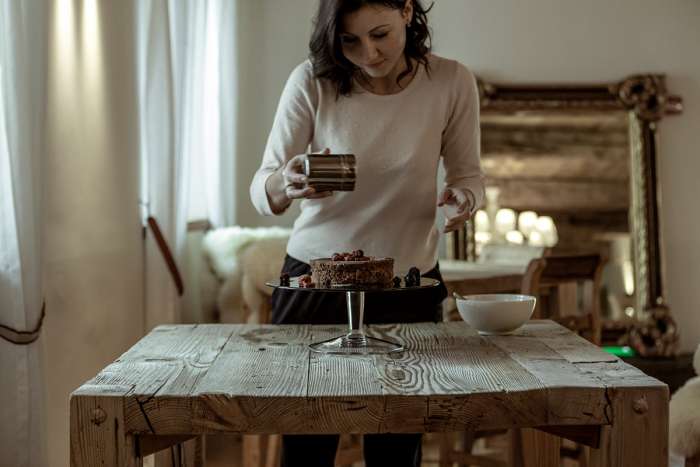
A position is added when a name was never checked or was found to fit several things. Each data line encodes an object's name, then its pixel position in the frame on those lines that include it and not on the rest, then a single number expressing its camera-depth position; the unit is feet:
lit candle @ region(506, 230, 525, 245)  14.96
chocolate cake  4.71
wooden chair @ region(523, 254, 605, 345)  8.95
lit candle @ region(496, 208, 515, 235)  15.01
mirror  15.01
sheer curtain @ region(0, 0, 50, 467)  6.68
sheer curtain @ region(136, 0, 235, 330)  10.27
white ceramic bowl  5.20
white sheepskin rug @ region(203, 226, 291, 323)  10.73
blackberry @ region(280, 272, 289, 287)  4.80
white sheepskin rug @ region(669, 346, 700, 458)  5.99
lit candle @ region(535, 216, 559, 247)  15.07
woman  5.47
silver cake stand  4.76
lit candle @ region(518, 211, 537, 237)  15.03
